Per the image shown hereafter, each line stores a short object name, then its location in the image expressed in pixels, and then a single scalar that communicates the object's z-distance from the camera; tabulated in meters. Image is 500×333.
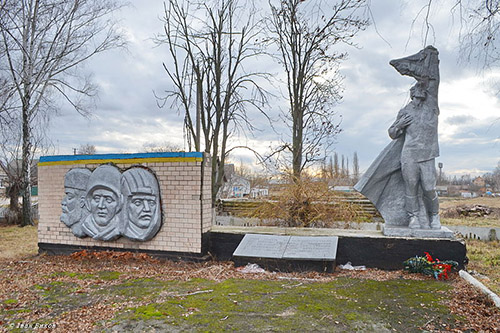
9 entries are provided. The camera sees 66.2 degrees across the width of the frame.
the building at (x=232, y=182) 26.16
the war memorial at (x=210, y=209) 6.29
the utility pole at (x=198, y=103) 11.44
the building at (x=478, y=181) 64.19
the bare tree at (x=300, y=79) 13.27
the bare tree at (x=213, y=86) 11.65
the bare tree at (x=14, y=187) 14.20
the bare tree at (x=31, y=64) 12.95
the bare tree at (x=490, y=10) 3.25
